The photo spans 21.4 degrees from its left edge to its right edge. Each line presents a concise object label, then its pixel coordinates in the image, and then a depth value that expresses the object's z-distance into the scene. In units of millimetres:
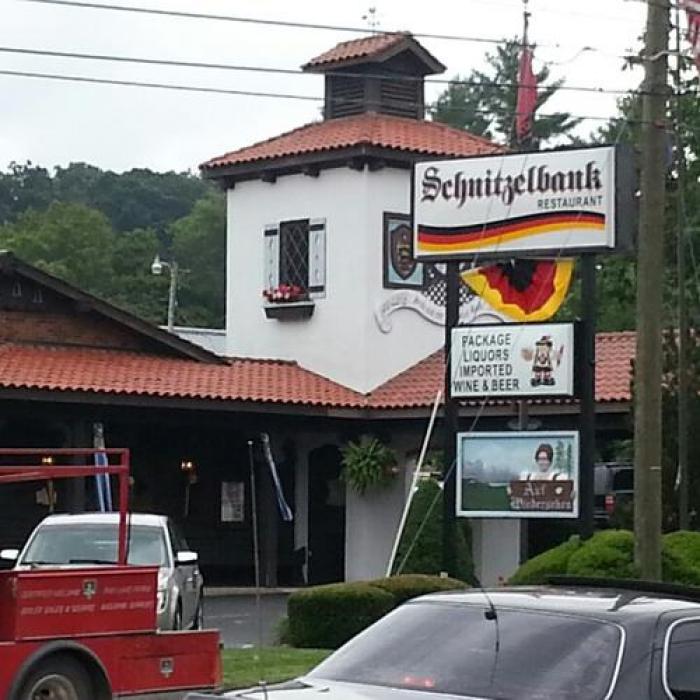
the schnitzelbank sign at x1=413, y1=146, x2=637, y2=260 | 24078
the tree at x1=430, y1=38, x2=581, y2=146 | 80562
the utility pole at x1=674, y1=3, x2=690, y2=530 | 25750
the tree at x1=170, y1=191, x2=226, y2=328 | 88025
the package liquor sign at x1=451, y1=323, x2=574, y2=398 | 24594
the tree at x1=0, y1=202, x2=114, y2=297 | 77125
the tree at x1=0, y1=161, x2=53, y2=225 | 109812
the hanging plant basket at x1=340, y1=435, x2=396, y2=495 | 34500
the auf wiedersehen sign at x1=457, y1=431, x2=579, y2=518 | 24453
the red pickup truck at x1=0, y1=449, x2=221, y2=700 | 13367
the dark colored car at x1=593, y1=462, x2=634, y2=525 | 35125
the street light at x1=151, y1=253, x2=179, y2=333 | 59375
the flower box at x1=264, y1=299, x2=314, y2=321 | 36781
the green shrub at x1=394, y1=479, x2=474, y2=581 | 28281
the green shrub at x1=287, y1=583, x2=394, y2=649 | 20922
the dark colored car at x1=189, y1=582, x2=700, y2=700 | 7809
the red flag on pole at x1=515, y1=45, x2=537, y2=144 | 30922
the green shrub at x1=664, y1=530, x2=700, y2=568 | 21031
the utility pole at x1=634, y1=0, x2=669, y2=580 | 17000
